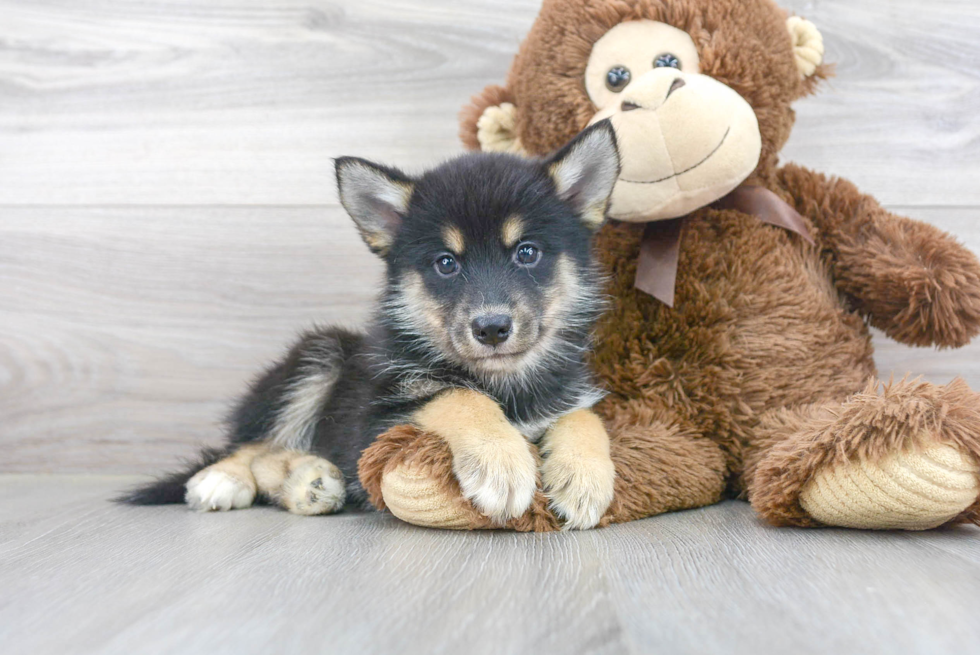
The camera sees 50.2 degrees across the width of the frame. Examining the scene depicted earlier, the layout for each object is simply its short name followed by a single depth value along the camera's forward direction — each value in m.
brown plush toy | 0.59
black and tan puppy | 0.54
